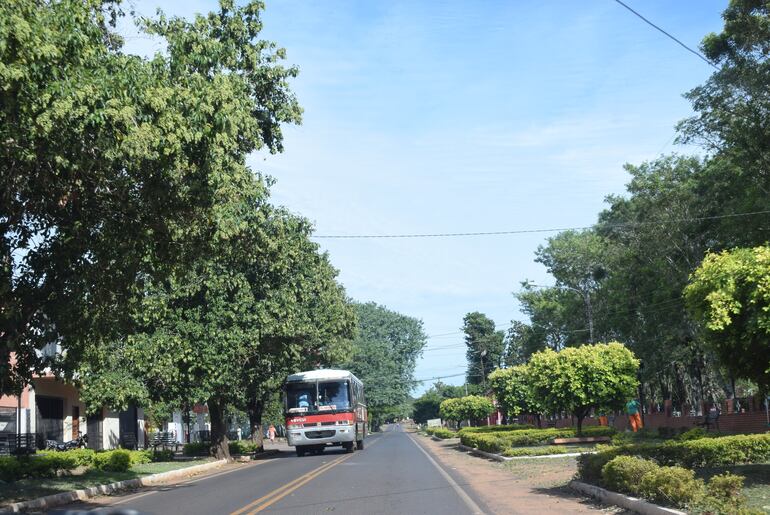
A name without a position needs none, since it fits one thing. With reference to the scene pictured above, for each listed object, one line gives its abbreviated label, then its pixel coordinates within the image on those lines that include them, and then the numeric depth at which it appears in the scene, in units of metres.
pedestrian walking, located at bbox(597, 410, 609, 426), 53.94
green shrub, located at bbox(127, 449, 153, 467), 28.36
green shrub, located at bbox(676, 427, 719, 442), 25.36
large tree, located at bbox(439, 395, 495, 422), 69.19
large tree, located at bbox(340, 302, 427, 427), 86.06
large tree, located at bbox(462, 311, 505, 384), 121.56
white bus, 35.69
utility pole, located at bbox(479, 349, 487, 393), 109.06
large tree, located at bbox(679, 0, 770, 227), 28.89
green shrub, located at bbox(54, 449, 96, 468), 22.77
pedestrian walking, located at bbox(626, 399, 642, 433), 45.03
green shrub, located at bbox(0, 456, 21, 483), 19.94
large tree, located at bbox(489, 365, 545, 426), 48.38
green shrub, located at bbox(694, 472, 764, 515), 9.80
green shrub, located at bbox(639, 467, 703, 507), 10.77
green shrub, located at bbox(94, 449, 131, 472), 24.56
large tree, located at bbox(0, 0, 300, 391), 11.02
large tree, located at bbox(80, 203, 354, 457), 28.45
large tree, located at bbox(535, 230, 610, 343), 62.56
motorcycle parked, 34.84
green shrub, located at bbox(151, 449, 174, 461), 32.80
